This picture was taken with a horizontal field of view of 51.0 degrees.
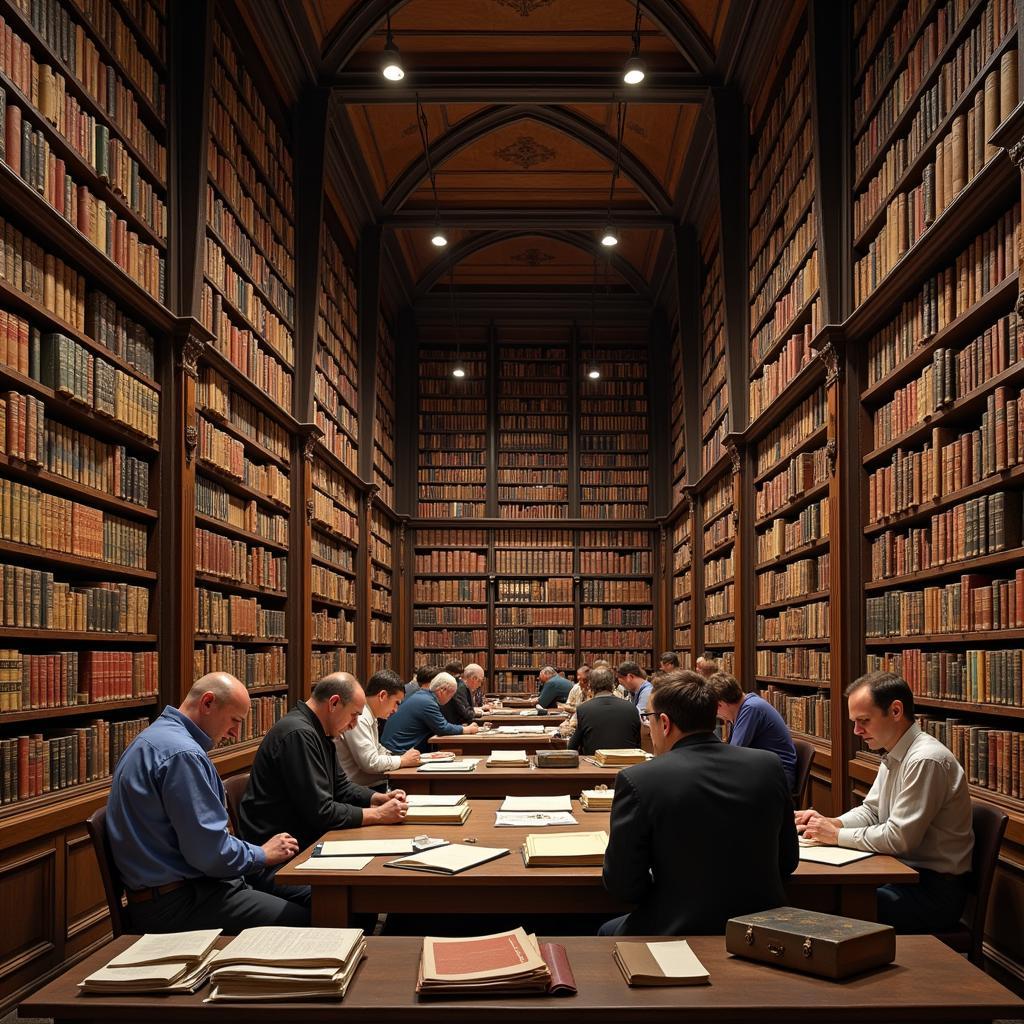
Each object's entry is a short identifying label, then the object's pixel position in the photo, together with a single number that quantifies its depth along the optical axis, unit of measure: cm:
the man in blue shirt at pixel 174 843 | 294
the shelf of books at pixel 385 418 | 1228
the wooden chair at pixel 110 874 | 291
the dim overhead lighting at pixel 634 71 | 682
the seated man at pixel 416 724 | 695
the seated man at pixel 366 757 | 484
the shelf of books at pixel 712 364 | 979
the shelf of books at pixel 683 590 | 1140
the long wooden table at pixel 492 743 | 700
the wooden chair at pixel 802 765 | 508
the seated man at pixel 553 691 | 1035
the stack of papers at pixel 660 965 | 199
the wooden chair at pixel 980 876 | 312
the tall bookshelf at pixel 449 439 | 1372
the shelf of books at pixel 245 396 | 628
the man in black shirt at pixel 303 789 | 365
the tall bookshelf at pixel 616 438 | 1370
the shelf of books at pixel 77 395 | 409
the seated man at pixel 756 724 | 500
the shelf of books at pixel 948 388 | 404
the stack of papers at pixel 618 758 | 504
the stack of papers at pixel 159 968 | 194
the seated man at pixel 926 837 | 318
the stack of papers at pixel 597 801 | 388
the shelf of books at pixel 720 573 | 927
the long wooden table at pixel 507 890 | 284
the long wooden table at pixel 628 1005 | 187
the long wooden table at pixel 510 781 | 488
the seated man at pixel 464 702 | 848
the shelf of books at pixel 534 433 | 1370
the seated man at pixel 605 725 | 631
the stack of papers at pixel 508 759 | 516
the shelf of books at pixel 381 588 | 1192
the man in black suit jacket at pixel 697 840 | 247
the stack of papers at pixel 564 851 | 294
